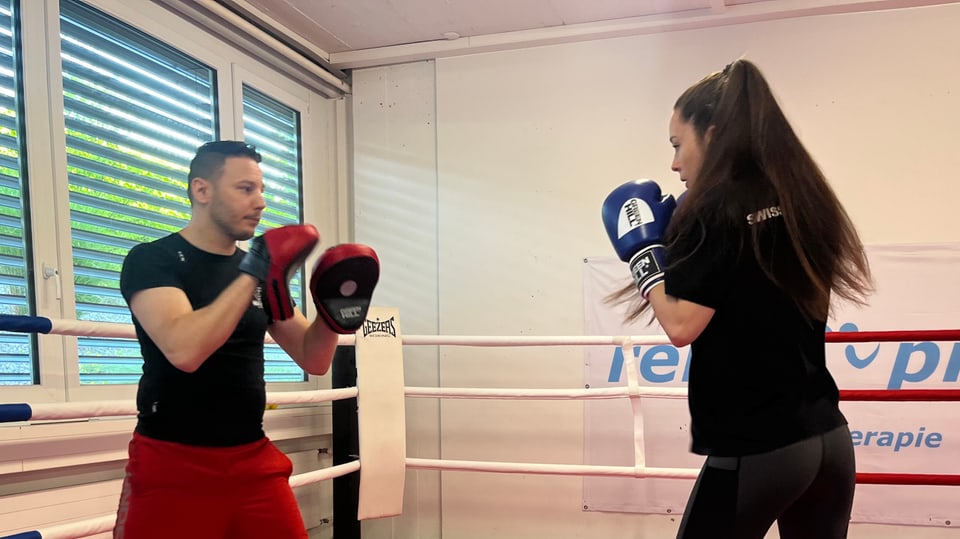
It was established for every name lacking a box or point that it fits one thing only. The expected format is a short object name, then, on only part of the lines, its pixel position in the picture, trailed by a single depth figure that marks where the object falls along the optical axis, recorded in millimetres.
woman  1049
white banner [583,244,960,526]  2823
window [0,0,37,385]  1969
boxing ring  2299
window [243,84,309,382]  3162
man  1225
